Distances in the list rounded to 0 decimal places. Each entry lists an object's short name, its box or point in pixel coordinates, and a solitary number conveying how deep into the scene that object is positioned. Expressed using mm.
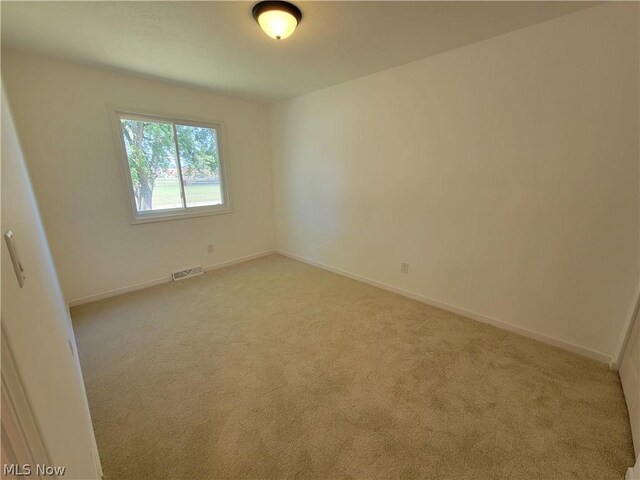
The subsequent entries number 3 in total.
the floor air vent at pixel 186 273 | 3602
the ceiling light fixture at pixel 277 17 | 1665
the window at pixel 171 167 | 3139
